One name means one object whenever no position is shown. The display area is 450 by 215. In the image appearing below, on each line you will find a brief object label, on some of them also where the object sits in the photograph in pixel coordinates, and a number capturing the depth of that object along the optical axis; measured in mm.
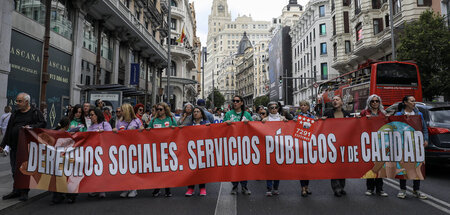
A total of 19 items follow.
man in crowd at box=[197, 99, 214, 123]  7017
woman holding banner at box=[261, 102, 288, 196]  5790
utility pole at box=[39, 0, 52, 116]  13664
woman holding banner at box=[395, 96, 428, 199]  5418
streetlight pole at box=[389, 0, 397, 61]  20484
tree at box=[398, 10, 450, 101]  17469
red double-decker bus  14883
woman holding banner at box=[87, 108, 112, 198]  6062
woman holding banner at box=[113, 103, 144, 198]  6293
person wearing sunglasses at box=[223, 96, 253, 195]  6230
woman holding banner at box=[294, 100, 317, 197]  5718
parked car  6844
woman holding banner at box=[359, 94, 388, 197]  5621
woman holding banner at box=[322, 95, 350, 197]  5711
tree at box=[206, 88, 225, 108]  84250
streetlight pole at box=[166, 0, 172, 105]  20384
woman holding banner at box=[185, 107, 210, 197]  6318
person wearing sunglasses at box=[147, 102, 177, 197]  6176
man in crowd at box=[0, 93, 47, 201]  5558
